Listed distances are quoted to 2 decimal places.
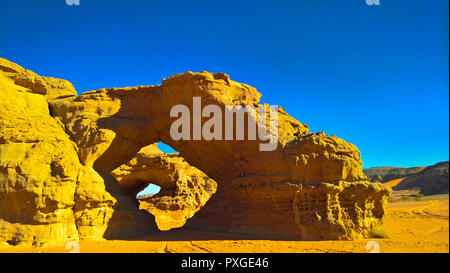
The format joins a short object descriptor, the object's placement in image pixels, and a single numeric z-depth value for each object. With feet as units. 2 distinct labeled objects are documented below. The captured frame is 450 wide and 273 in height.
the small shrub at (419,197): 79.82
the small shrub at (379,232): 30.52
